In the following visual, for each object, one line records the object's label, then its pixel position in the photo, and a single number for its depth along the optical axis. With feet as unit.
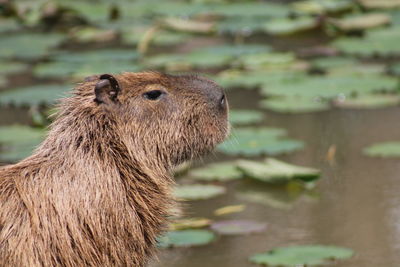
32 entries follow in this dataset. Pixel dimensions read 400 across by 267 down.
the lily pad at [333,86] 56.90
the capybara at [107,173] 30.89
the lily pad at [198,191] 45.14
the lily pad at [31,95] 58.39
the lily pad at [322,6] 72.08
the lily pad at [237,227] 41.70
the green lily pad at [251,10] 73.46
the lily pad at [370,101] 55.06
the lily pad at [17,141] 49.37
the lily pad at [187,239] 40.65
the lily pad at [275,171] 45.19
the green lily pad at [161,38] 68.85
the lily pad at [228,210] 43.87
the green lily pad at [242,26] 71.31
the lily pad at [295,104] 55.16
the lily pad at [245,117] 53.83
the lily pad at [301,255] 38.09
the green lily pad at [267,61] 62.56
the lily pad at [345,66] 60.21
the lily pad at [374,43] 64.13
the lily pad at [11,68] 64.59
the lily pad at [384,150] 48.70
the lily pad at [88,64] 62.60
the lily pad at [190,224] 41.83
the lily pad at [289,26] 68.64
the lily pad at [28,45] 68.74
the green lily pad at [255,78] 59.52
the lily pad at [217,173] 47.13
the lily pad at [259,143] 49.88
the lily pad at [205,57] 63.46
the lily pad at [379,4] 73.00
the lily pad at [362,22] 67.67
